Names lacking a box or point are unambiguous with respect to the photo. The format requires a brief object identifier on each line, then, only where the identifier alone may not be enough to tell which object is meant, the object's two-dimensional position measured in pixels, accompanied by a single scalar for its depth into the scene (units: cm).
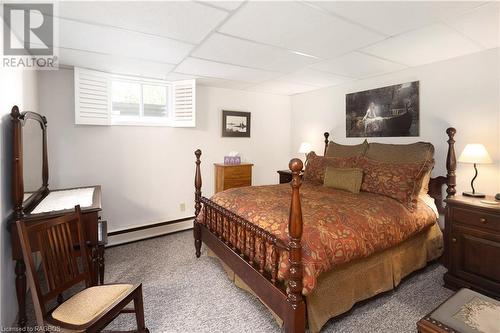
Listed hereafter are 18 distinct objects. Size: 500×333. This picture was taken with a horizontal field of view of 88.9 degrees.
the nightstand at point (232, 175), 404
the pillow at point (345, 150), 338
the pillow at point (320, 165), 320
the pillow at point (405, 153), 277
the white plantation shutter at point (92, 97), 312
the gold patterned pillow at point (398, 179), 251
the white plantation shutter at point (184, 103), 381
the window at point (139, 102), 355
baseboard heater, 349
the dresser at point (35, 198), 177
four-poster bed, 154
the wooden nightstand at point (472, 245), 213
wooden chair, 136
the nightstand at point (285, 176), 435
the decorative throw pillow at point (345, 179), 285
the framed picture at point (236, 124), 437
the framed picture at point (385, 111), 316
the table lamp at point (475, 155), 232
